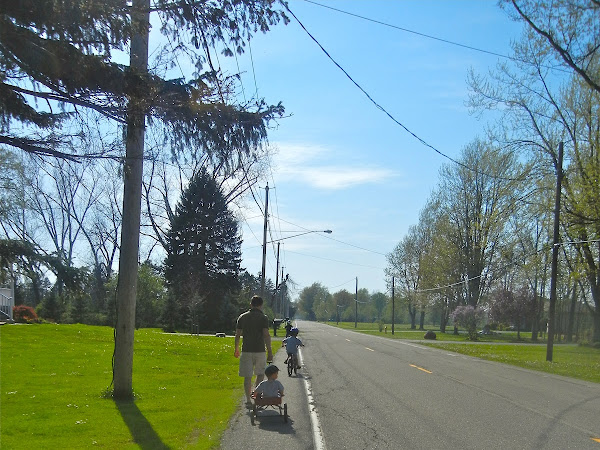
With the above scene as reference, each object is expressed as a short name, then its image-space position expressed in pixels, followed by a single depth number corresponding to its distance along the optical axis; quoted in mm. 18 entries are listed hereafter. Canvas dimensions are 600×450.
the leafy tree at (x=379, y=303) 162375
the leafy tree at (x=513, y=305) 62125
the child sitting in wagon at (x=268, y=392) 9625
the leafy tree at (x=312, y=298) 170750
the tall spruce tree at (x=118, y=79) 7066
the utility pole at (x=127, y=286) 11484
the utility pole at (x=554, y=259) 27703
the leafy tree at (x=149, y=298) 51312
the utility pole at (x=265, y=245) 39312
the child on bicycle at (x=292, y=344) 16344
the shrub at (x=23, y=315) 35312
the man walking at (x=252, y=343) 10844
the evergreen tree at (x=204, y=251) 53656
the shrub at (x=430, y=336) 55844
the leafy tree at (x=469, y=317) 57531
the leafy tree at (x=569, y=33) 18812
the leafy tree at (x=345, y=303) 157750
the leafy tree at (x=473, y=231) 57062
